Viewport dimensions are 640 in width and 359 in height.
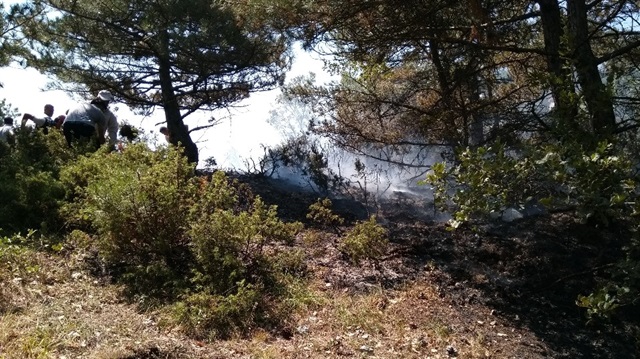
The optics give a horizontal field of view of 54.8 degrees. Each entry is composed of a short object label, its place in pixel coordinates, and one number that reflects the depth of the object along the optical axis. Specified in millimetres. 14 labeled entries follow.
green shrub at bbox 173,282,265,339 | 4453
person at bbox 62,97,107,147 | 8492
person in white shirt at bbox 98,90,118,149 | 8750
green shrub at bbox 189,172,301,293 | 5156
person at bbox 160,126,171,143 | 10469
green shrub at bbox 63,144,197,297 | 5273
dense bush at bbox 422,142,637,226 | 3389
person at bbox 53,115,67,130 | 10575
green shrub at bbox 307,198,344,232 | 7004
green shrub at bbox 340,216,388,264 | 6258
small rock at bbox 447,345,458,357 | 4590
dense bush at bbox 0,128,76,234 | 6289
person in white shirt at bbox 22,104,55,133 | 10250
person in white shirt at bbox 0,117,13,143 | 9102
